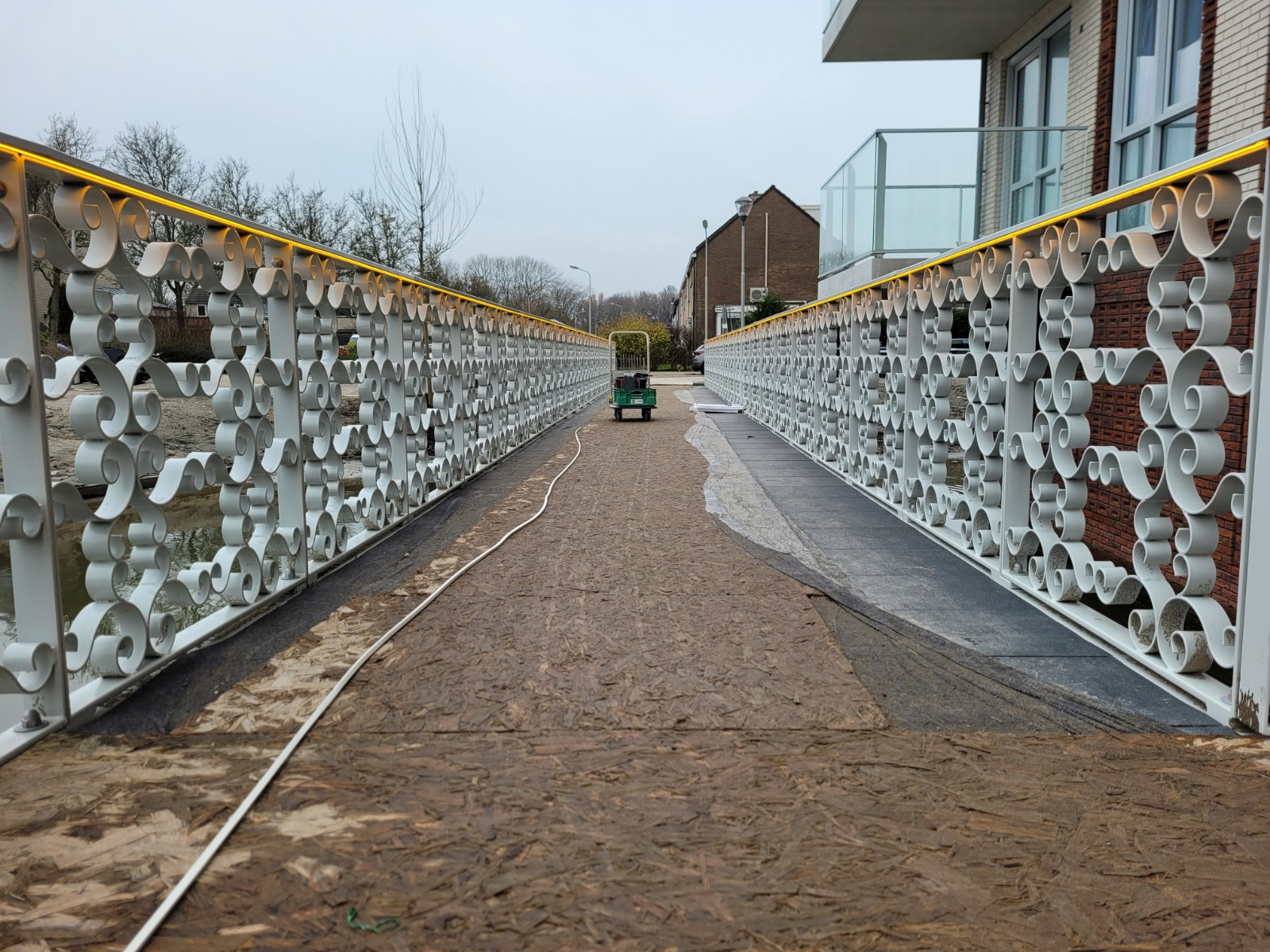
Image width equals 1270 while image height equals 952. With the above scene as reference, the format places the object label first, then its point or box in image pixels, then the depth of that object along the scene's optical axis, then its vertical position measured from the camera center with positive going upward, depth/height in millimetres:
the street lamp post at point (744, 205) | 37094 +5724
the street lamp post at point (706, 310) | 64438 +3331
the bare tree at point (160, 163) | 31969 +6373
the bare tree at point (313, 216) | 31797 +4678
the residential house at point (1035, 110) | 7578 +2406
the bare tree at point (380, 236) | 24578 +3222
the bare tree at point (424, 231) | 22172 +2924
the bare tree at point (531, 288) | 56594 +4788
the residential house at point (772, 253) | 66812 +7098
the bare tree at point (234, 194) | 32656 +5503
